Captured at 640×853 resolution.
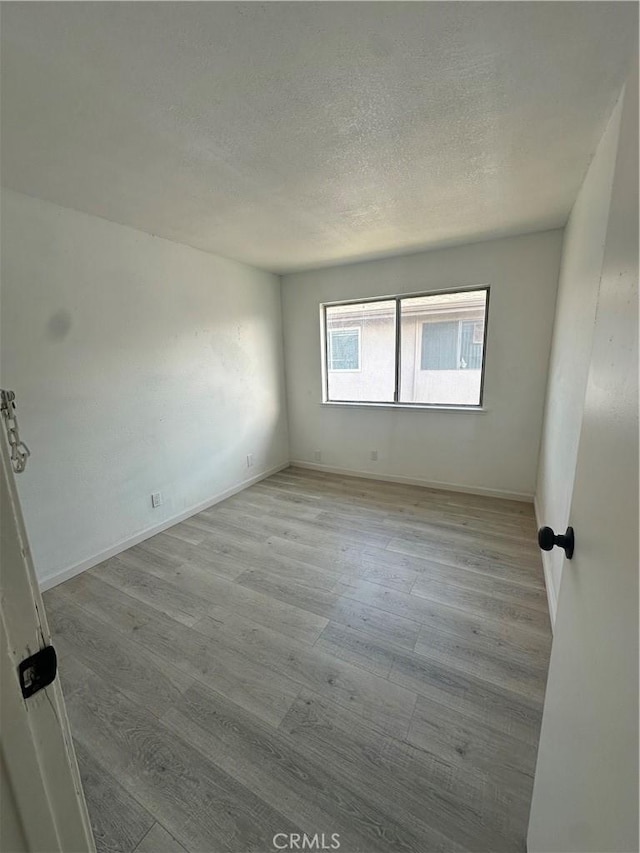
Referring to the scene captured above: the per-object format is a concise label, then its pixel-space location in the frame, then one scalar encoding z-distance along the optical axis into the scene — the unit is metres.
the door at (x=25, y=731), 0.46
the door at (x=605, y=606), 0.46
